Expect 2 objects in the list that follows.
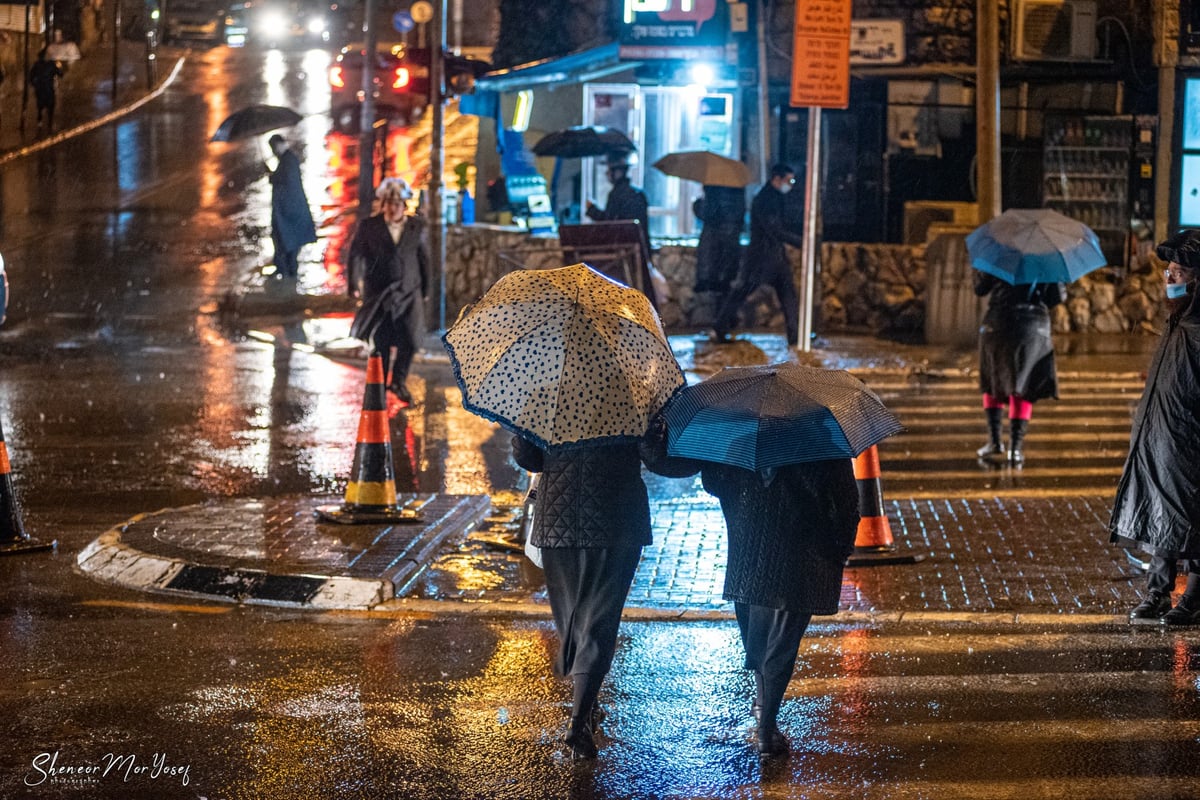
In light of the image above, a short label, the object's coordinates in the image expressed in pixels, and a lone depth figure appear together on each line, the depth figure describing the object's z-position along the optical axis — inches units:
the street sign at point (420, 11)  1509.6
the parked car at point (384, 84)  1275.8
